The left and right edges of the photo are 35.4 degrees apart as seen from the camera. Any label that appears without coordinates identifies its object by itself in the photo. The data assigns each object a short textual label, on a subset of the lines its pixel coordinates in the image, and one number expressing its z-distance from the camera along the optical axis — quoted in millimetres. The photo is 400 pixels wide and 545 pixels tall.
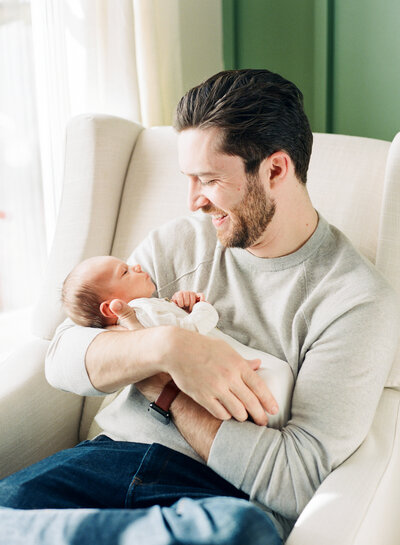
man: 1079
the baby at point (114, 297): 1269
